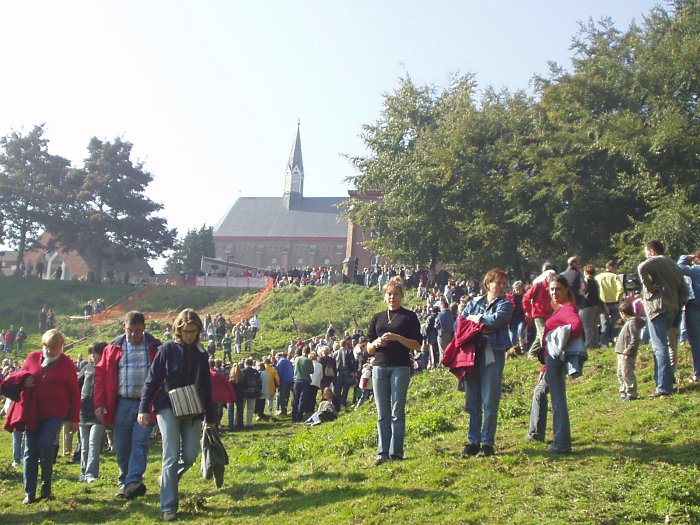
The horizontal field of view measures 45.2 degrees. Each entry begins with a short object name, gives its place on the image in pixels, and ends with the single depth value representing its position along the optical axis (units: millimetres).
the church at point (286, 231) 109938
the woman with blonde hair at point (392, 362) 8773
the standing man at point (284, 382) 20812
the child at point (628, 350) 11156
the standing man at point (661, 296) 10516
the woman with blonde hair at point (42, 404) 9023
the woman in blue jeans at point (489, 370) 8578
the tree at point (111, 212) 66062
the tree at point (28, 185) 66188
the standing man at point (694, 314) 11117
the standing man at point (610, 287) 15945
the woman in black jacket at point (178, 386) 8141
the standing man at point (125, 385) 9188
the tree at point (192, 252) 93062
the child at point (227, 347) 33969
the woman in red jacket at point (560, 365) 8398
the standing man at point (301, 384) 19016
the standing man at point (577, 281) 14501
